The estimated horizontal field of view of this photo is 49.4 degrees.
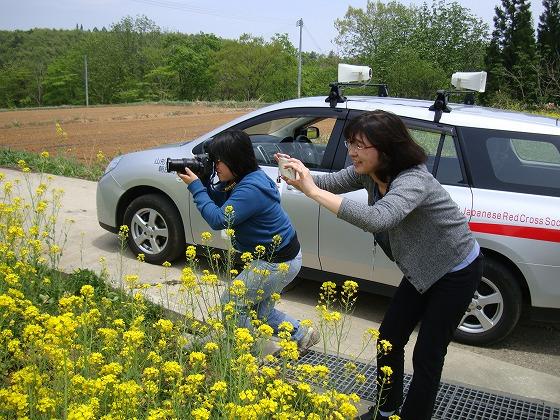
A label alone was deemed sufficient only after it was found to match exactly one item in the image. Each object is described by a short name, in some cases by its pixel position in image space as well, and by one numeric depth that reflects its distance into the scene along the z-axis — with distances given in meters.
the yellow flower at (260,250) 3.34
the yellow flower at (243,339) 2.31
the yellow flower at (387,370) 2.46
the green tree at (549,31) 49.50
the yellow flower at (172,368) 2.16
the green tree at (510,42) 48.98
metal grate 3.44
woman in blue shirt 3.47
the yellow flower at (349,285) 3.05
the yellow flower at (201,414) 1.79
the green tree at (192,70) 91.00
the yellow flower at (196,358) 2.22
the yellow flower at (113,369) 2.17
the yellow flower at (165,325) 2.53
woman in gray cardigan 2.60
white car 4.31
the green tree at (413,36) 65.06
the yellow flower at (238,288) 2.88
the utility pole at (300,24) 56.22
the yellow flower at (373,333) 2.71
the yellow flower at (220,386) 2.01
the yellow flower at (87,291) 2.63
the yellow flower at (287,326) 2.42
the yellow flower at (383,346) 2.66
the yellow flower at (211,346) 2.40
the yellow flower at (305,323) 2.64
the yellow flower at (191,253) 3.14
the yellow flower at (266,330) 2.51
